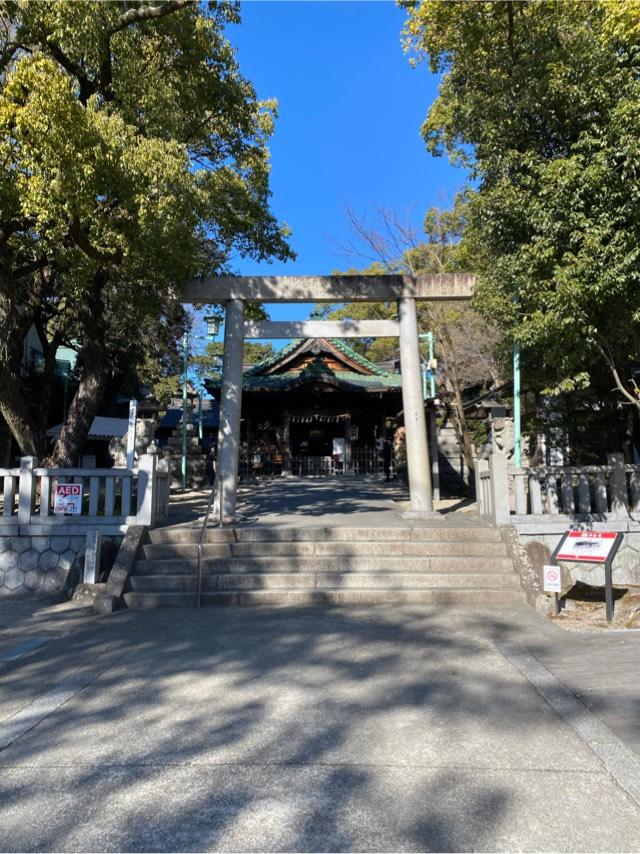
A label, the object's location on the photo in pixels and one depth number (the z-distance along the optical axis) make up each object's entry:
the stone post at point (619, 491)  8.34
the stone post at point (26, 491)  8.20
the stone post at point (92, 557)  7.46
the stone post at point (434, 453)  14.46
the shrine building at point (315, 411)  21.50
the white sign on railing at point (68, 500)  8.23
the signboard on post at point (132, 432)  10.84
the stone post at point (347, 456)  21.81
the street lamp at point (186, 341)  14.52
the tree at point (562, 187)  6.34
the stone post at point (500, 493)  8.27
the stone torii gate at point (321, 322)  9.88
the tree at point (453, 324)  15.33
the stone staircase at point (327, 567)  6.97
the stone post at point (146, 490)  8.20
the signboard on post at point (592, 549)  6.14
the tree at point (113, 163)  6.63
